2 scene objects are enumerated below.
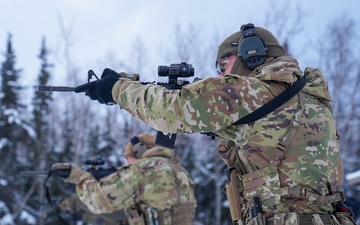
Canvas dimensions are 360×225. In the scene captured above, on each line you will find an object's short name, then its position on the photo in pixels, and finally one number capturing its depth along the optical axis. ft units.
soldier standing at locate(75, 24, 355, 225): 9.02
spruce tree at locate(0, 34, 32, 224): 67.46
